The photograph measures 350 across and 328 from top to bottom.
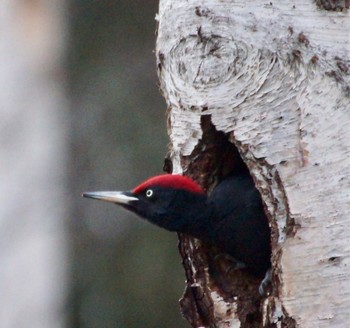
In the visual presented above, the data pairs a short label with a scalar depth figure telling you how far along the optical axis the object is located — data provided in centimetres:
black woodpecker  955
